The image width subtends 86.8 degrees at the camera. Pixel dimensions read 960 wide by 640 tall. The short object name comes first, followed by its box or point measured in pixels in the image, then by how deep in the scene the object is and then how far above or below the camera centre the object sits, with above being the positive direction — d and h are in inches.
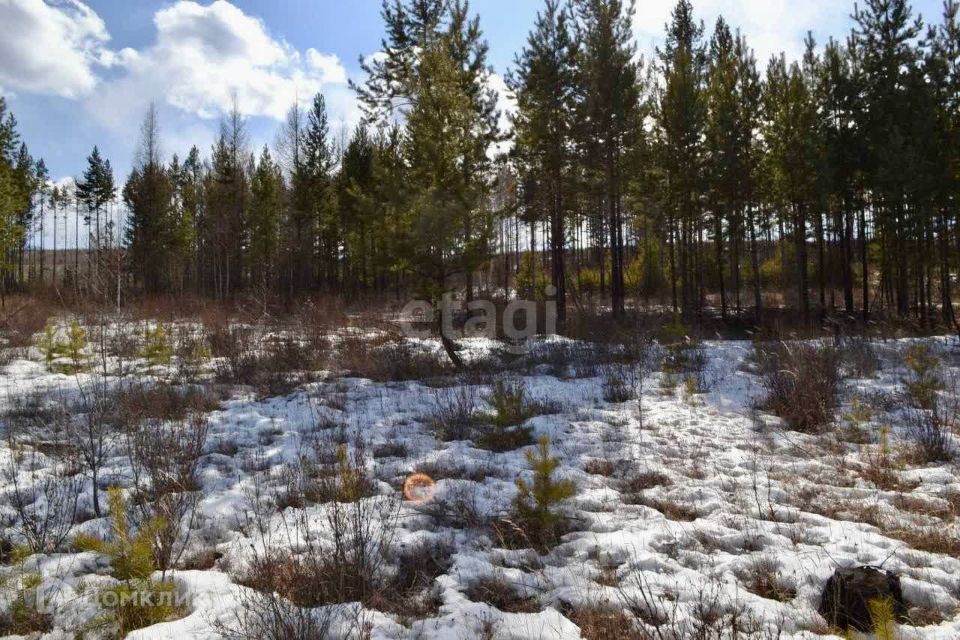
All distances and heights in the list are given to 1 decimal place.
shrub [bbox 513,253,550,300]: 897.0 +89.3
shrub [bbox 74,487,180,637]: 103.7 -53.3
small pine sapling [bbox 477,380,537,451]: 218.7 -44.8
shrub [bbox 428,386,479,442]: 239.8 -43.4
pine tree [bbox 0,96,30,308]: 568.4 +159.3
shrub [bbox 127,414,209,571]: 134.7 -48.6
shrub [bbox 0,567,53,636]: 102.2 -57.0
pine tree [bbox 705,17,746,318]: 757.9 +266.4
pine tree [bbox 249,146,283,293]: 1155.3 +279.4
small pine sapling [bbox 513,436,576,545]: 141.9 -50.4
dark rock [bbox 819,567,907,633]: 102.3 -55.7
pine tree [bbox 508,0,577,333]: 696.4 +316.2
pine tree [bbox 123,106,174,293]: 1157.7 +292.2
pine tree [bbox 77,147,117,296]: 1444.4 +434.6
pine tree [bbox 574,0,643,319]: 674.2 +306.2
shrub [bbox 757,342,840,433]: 244.4 -33.0
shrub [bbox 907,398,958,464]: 195.9 -46.4
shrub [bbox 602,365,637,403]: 299.6 -35.6
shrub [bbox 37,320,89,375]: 335.3 -10.4
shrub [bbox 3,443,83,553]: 137.4 -51.4
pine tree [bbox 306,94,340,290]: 1104.8 +323.3
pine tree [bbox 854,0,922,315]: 635.5 +283.2
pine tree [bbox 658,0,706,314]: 759.7 +276.1
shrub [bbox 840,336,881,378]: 331.9 -24.6
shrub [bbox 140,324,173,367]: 359.9 -10.9
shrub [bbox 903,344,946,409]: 255.9 -32.3
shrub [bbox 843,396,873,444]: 221.5 -45.9
